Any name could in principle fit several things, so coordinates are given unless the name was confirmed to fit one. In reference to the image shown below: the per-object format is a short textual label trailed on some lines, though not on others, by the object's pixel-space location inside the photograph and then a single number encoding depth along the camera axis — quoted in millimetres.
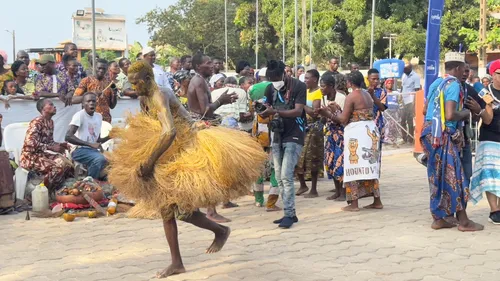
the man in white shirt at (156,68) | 10516
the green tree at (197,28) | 56000
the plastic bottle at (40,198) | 8820
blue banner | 12859
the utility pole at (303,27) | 39569
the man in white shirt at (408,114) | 16875
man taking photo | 7652
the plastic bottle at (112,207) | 8688
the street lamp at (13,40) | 53384
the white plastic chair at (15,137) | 9734
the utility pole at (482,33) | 32812
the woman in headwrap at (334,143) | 9414
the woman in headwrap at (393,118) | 16406
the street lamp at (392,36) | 37738
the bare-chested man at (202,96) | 8047
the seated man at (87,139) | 9375
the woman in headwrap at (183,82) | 9656
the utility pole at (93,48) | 10772
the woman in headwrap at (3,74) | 10633
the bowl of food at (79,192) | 8812
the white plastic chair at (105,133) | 10166
